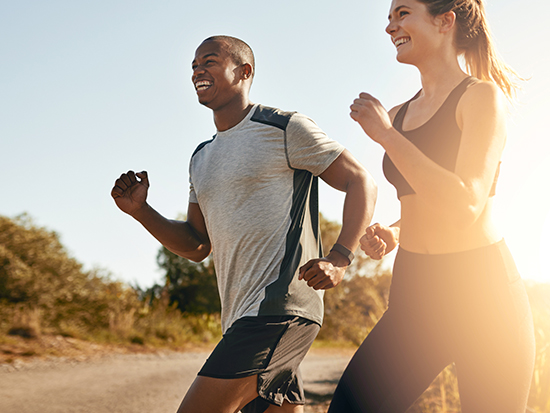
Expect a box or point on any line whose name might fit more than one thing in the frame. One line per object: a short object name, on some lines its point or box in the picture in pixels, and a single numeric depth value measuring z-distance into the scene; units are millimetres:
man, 2027
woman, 1513
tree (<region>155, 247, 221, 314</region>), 16969
